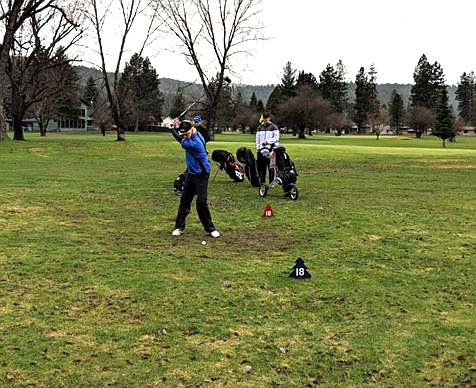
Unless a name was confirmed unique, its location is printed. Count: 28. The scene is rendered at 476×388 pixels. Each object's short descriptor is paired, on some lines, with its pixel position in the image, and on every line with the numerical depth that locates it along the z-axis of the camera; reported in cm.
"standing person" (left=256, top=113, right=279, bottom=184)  1438
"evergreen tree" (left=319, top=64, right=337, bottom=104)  11712
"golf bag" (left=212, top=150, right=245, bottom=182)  1722
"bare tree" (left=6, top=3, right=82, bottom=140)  4162
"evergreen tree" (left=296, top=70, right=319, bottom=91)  11169
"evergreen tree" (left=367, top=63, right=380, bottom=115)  12252
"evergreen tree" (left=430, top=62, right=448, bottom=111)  11838
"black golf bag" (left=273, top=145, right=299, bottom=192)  1402
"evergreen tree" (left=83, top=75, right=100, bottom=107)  12381
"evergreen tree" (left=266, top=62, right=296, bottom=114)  10788
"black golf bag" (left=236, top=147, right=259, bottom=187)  1603
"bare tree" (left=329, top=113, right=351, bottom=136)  10095
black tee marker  706
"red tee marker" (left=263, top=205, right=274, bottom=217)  1170
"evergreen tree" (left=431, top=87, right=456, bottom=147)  6762
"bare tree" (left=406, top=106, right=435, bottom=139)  9862
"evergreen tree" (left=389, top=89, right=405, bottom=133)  12575
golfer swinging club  945
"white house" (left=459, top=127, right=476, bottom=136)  13000
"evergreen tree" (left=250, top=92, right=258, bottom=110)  13162
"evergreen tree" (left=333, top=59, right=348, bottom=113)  12188
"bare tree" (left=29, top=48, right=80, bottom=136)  4684
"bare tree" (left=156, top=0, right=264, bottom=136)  5584
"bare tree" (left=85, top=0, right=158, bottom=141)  4678
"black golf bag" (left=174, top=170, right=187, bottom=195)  1498
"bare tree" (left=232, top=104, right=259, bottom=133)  11356
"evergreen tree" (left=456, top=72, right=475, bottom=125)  13538
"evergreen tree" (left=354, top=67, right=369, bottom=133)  12219
